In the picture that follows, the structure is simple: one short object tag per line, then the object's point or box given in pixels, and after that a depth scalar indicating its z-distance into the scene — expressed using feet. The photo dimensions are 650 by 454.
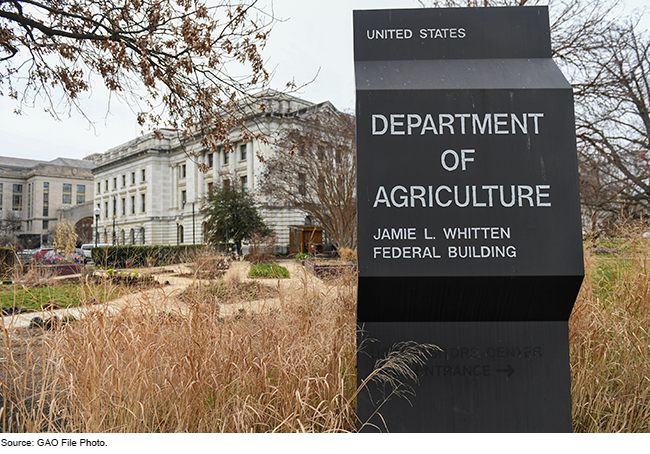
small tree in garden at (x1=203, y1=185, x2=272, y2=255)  112.68
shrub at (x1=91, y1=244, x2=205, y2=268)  73.87
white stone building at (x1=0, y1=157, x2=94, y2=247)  282.56
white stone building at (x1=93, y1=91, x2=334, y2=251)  150.63
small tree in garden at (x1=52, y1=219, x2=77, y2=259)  68.39
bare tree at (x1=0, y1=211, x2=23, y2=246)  208.69
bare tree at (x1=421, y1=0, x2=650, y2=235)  37.01
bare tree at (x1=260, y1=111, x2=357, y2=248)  87.51
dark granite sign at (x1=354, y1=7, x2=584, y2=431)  8.04
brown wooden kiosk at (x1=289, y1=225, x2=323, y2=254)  131.07
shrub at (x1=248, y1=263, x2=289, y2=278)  44.88
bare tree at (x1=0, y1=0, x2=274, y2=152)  20.89
